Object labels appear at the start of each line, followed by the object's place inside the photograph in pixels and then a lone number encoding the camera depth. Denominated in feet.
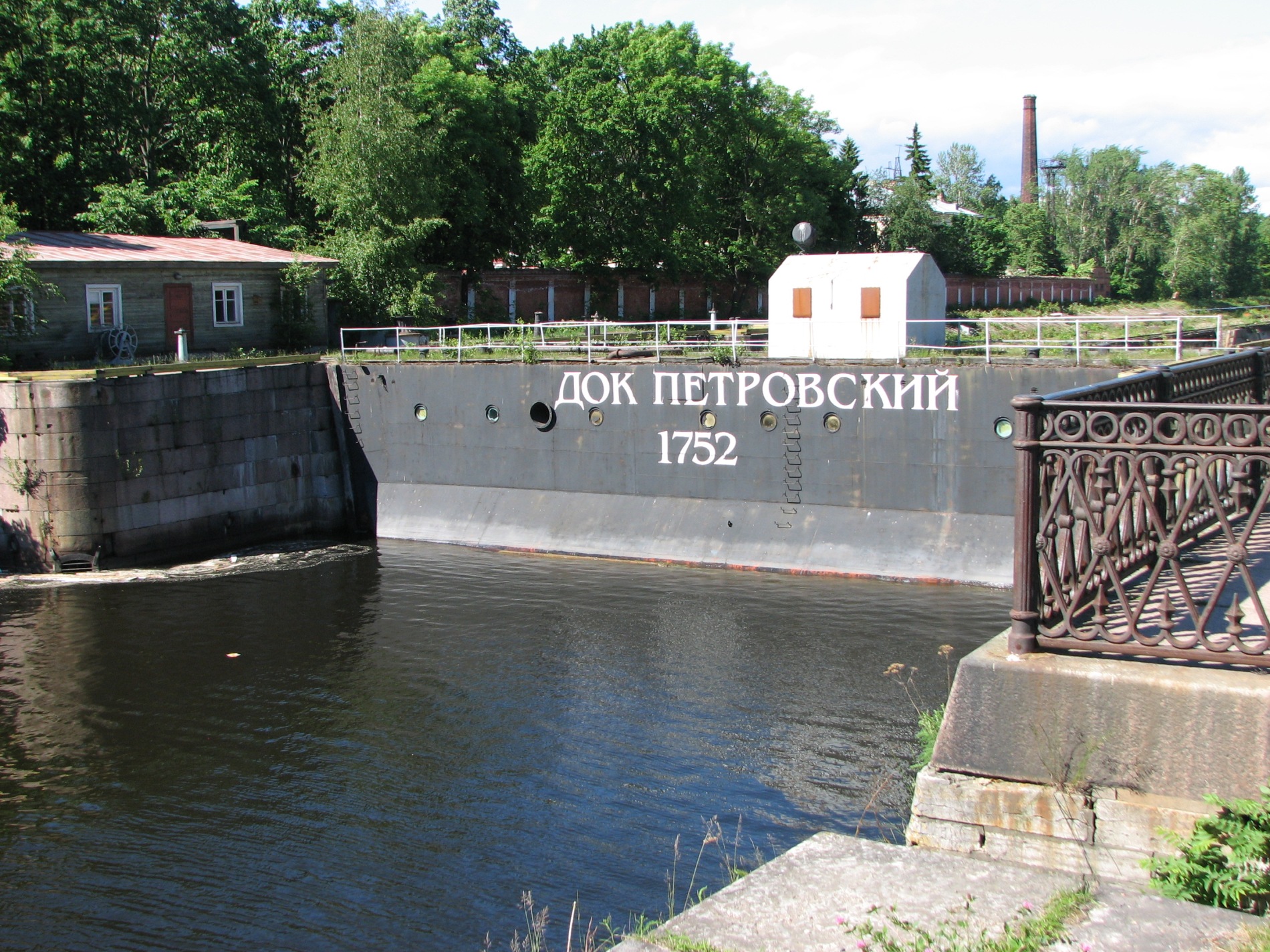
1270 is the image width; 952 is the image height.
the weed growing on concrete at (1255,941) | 13.88
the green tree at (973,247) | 231.30
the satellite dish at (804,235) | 86.38
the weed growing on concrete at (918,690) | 31.04
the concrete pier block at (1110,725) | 17.04
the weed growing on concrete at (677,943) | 15.24
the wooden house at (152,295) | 88.63
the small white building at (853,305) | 75.00
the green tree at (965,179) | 426.92
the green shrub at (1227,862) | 15.57
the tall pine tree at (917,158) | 319.88
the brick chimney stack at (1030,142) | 327.67
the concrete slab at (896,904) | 14.76
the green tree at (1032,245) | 270.26
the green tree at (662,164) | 149.28
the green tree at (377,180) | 115.96
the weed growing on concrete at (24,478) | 71.56
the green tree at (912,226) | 225.97
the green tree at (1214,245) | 294.66
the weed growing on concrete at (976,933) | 14.53
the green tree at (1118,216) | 304.09
